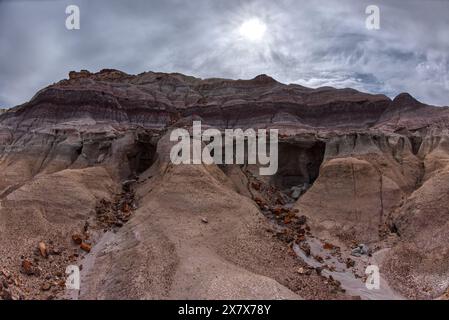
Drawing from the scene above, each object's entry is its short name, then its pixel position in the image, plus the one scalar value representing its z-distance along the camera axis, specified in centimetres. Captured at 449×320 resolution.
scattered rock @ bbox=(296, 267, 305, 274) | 1535
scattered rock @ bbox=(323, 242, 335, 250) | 1953
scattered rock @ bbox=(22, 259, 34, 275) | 1454
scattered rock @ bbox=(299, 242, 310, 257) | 1841
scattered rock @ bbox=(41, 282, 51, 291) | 1391
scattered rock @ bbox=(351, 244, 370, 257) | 1877
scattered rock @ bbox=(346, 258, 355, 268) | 1758
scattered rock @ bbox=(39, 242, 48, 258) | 1591
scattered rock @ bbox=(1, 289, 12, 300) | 1223
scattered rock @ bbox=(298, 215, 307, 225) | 2195
